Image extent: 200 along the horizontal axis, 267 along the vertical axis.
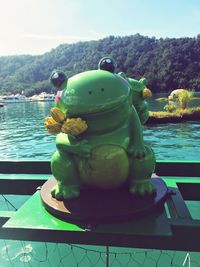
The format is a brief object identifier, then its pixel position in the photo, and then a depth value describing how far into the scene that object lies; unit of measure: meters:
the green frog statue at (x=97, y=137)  0.85
